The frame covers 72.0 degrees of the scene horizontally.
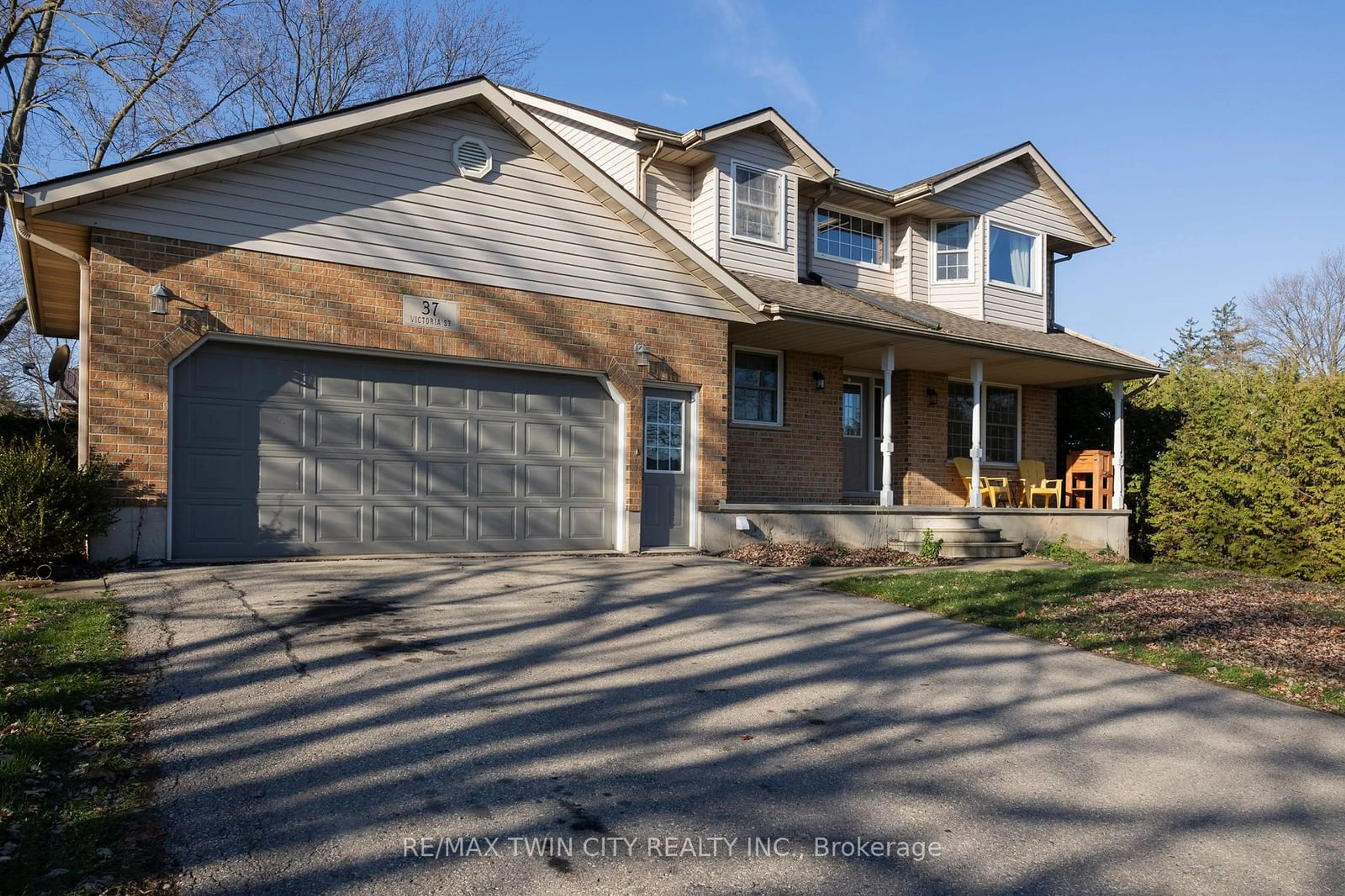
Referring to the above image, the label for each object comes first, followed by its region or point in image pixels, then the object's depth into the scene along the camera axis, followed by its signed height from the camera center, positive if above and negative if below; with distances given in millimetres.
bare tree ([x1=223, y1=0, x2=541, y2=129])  26156 +11686
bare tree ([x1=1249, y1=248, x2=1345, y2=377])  37656 +5963
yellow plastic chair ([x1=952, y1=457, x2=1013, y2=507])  17656 -198
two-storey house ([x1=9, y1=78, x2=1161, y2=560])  9500 +1804
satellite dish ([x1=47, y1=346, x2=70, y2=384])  17753 +1969
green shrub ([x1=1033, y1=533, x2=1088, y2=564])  15555 -1311
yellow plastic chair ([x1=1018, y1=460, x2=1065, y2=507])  18641 -127
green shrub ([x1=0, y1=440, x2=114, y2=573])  8148 -383
